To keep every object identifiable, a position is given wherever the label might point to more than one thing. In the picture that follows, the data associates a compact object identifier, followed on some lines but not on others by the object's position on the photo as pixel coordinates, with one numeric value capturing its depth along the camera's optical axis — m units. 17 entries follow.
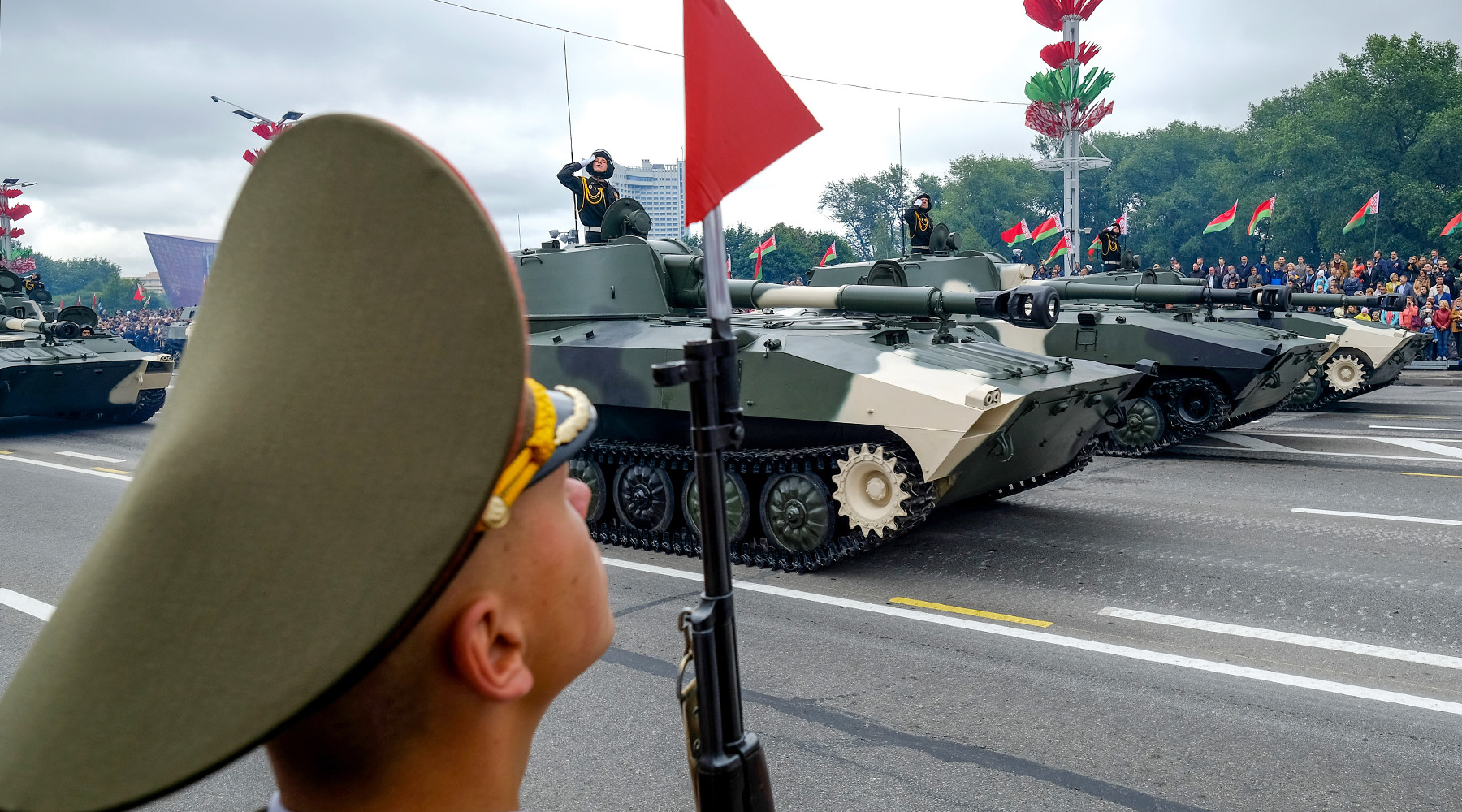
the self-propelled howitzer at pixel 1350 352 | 14.99
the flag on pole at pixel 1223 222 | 23.34
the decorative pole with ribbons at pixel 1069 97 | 29.78
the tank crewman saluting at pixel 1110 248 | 16.97
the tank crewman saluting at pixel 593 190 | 9.52
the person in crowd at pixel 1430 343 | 20.03
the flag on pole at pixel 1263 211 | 23.28
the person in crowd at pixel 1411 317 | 19.30
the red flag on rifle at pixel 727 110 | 2.53
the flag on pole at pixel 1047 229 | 23.00
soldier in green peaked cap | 0.84
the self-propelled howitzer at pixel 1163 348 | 12.03
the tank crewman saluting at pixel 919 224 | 13.20
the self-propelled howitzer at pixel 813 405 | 6.96
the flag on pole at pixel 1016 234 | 23.35
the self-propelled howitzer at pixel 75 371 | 15.19
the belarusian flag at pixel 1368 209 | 22.20
